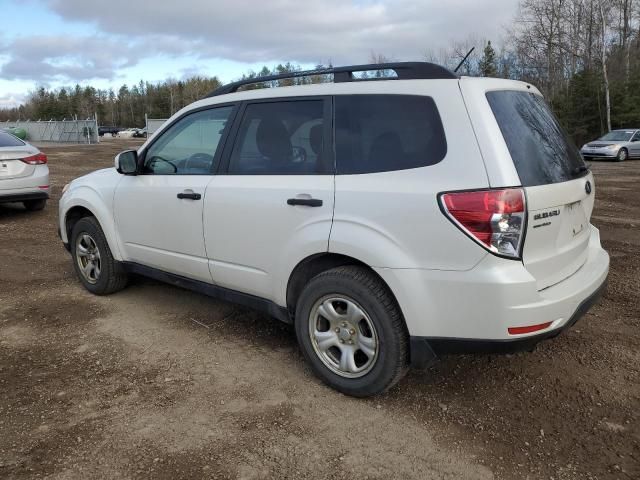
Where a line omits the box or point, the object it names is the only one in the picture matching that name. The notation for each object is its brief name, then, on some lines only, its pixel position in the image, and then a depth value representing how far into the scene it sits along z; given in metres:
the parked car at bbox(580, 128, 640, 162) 24.45
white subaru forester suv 2.76
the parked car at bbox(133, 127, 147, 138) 69.99
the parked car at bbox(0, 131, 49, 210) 8.79
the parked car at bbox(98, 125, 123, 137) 75.31
